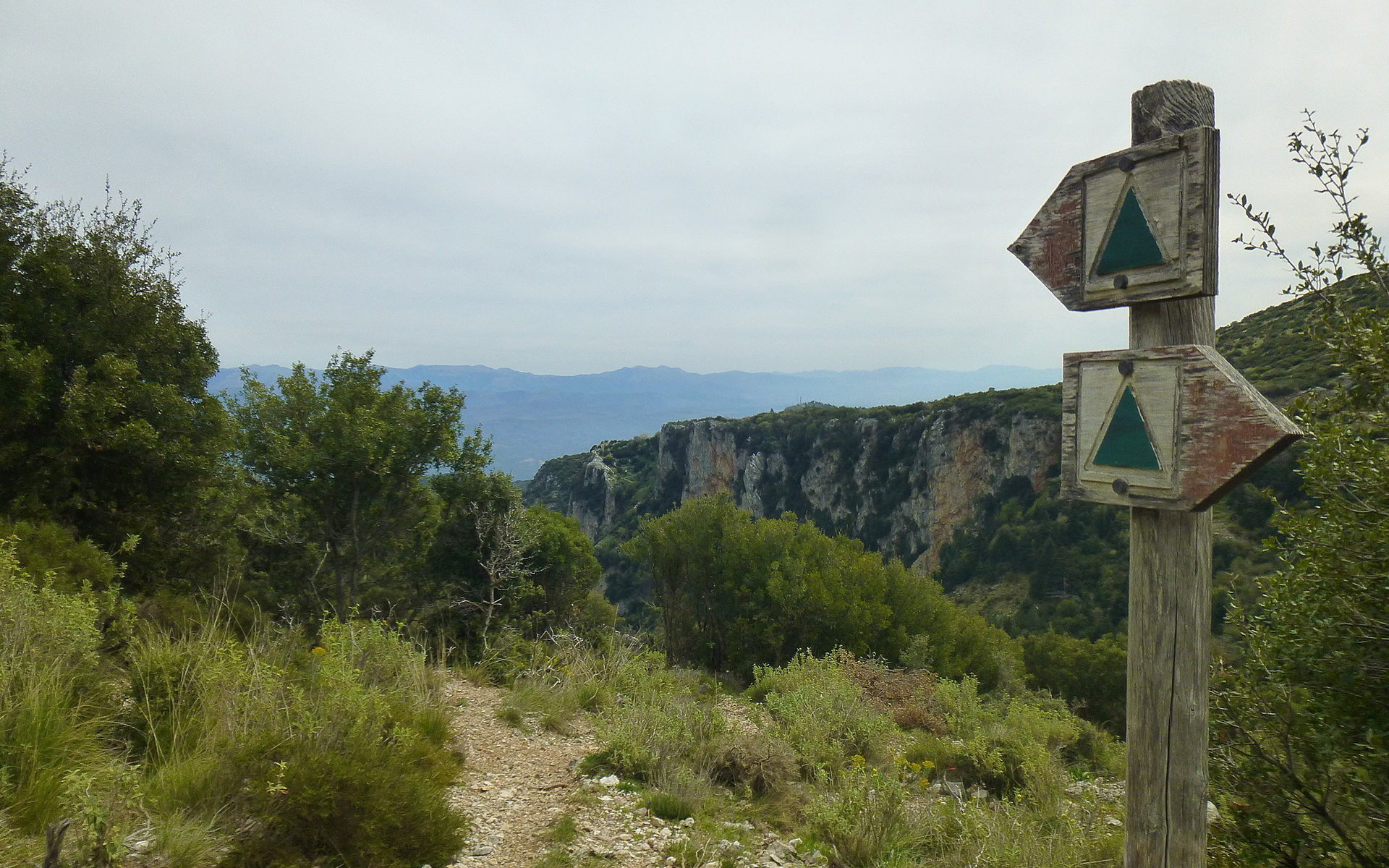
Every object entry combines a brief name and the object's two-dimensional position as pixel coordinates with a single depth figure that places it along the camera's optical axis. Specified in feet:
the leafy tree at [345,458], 42.42
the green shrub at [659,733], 16.21
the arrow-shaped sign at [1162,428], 5.23
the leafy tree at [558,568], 53.88
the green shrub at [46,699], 9.29
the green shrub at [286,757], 9.82
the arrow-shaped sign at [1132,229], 5.57
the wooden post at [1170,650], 5.83
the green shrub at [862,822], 12.10
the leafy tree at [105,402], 28.63
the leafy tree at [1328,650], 7.66
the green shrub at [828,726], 17.24
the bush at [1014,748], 18.63
